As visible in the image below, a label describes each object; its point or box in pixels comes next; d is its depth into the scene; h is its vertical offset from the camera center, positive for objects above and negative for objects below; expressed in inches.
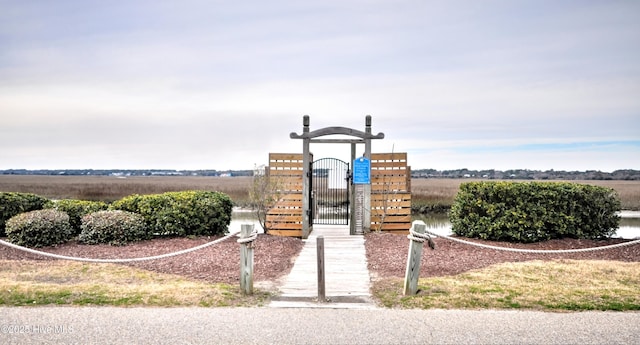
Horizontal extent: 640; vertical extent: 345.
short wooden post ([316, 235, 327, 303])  299.6 -50.6
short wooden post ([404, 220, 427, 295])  308.7 -48.3
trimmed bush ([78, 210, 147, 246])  506.0 -45.2
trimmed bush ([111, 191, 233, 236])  528.1 -30.5
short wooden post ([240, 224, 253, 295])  309.1 -49.1
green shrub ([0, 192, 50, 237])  542.3 -24.0
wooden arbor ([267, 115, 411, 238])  570.6 -9.3
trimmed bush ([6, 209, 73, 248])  486.6 -43.6
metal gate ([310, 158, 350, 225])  628.4 +5.7
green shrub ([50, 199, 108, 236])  540.4 -27.8
